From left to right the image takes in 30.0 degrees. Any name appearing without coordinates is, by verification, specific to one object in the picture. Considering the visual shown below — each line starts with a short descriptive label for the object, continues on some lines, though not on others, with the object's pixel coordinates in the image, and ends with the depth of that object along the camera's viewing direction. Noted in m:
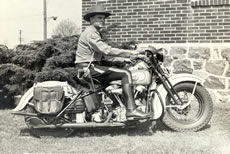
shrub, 7.82
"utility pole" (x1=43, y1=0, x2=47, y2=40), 39.16
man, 5.91
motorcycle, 6.04
